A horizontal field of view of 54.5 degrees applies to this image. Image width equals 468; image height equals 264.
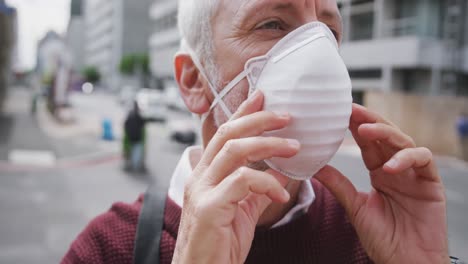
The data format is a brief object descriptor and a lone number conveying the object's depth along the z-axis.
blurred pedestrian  9.61
